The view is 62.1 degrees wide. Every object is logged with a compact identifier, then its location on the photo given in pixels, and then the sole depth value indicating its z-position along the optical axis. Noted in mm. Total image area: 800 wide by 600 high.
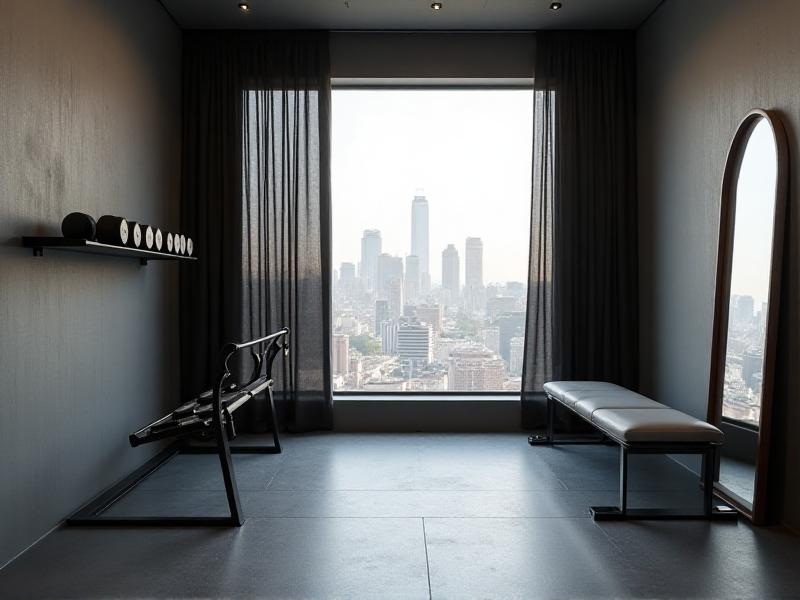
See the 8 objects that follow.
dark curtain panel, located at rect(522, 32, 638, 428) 5102
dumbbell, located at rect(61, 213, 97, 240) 3000
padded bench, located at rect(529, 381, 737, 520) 3170
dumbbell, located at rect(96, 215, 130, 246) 3264
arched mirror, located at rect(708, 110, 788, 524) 3160
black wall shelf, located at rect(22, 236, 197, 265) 2857
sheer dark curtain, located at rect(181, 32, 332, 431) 5098
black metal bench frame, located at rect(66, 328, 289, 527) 3152
